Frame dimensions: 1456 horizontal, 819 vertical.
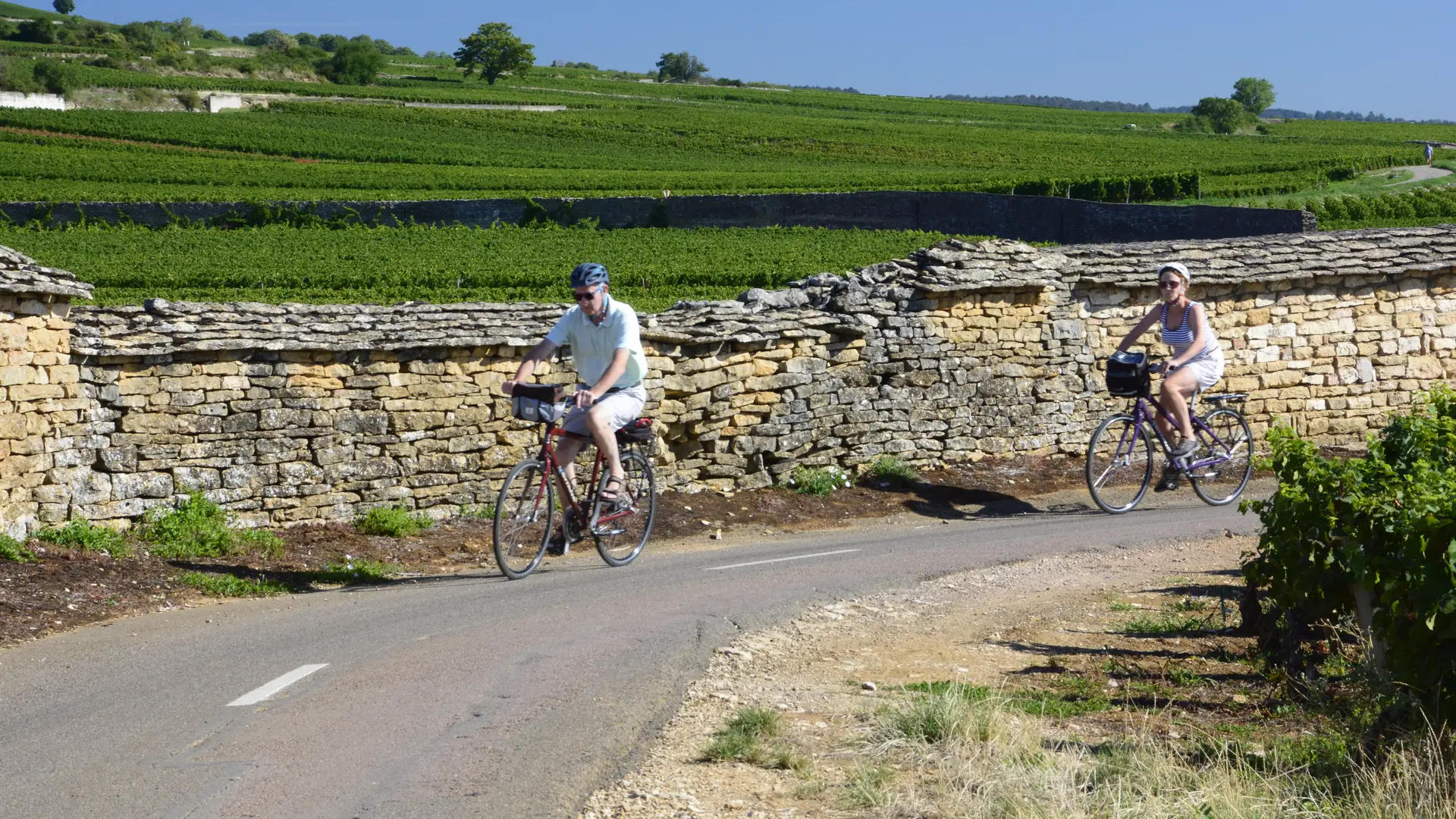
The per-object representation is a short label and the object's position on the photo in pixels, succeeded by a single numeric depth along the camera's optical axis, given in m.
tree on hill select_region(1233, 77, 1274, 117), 149.50
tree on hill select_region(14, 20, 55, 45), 129.00
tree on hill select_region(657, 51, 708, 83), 180.00
